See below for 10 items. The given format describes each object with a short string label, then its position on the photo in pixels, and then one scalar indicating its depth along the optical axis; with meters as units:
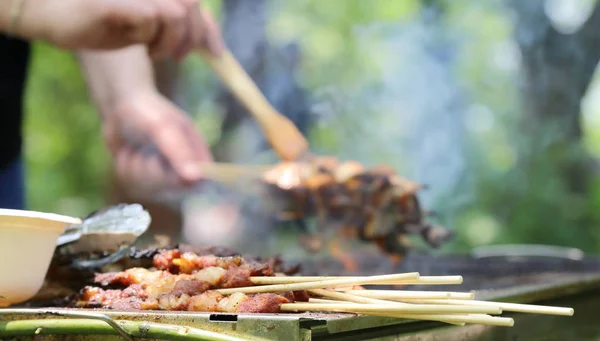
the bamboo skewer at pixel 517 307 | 0.75
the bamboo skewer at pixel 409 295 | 0.77
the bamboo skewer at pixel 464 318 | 0.73
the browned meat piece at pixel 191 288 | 0.83
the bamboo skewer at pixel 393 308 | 0.74
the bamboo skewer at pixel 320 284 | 0.77
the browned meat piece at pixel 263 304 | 0.79
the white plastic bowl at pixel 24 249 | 0.84
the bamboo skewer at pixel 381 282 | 0.76
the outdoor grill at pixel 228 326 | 0.74
